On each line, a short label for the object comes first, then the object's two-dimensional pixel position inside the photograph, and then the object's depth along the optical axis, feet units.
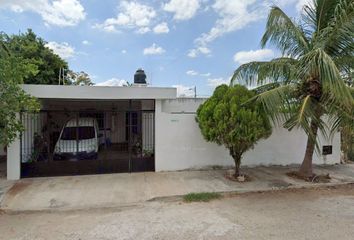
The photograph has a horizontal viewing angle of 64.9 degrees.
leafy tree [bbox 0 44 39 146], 21.25
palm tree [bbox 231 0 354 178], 23.13
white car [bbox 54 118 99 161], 32.37
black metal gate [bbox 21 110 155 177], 29.55
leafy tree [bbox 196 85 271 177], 25.71
